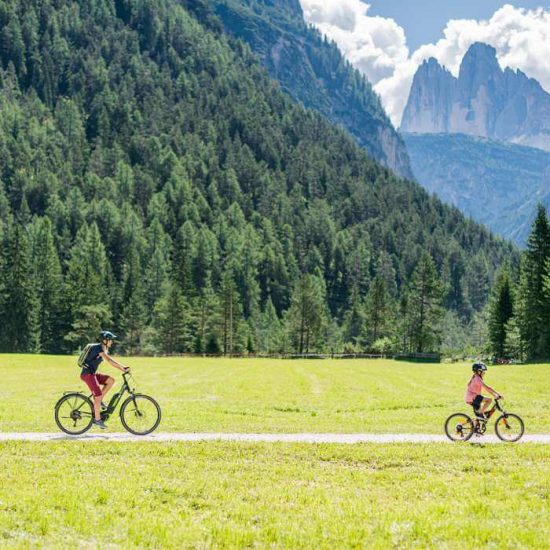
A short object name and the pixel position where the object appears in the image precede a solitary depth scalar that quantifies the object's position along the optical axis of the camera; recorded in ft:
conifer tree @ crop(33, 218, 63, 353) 374.22
